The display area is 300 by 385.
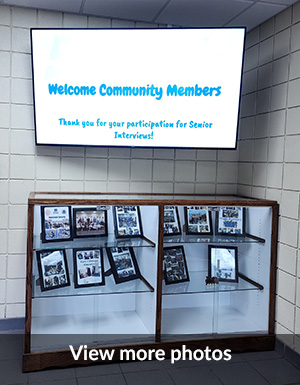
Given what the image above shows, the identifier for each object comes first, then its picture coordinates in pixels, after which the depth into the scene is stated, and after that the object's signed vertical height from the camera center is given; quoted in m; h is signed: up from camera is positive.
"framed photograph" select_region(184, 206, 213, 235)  3.16 -0.43
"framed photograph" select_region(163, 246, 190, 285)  3.14 -0.77
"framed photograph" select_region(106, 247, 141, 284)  3.10 -0.76
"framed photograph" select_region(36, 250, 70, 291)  2.87 -0.76
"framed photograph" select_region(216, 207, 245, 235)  3.16 -0.41
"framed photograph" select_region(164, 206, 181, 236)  3.10 -0.42
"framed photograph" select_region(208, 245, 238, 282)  3.18 -0.74
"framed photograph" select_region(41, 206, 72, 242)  2.85 -0.43
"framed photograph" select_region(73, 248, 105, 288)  2.98 -0.76
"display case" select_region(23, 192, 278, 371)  2.81 -0.79
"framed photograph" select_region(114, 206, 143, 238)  3.02 -0.43
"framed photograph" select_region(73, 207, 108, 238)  2.94 -0.43
